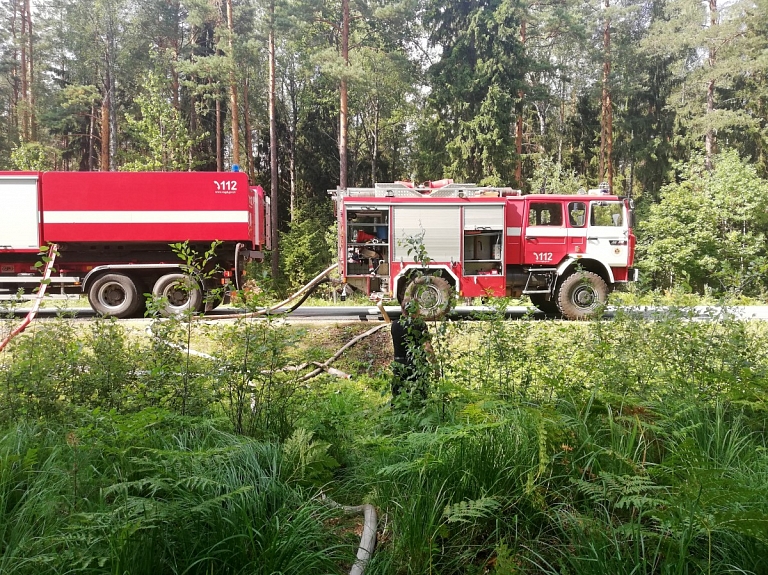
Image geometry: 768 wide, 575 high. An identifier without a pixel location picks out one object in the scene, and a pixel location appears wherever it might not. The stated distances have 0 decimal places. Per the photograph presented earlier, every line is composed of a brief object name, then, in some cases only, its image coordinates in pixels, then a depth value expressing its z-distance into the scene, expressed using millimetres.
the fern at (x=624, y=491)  2279
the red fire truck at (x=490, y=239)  11364
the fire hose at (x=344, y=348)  7137
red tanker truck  11039
